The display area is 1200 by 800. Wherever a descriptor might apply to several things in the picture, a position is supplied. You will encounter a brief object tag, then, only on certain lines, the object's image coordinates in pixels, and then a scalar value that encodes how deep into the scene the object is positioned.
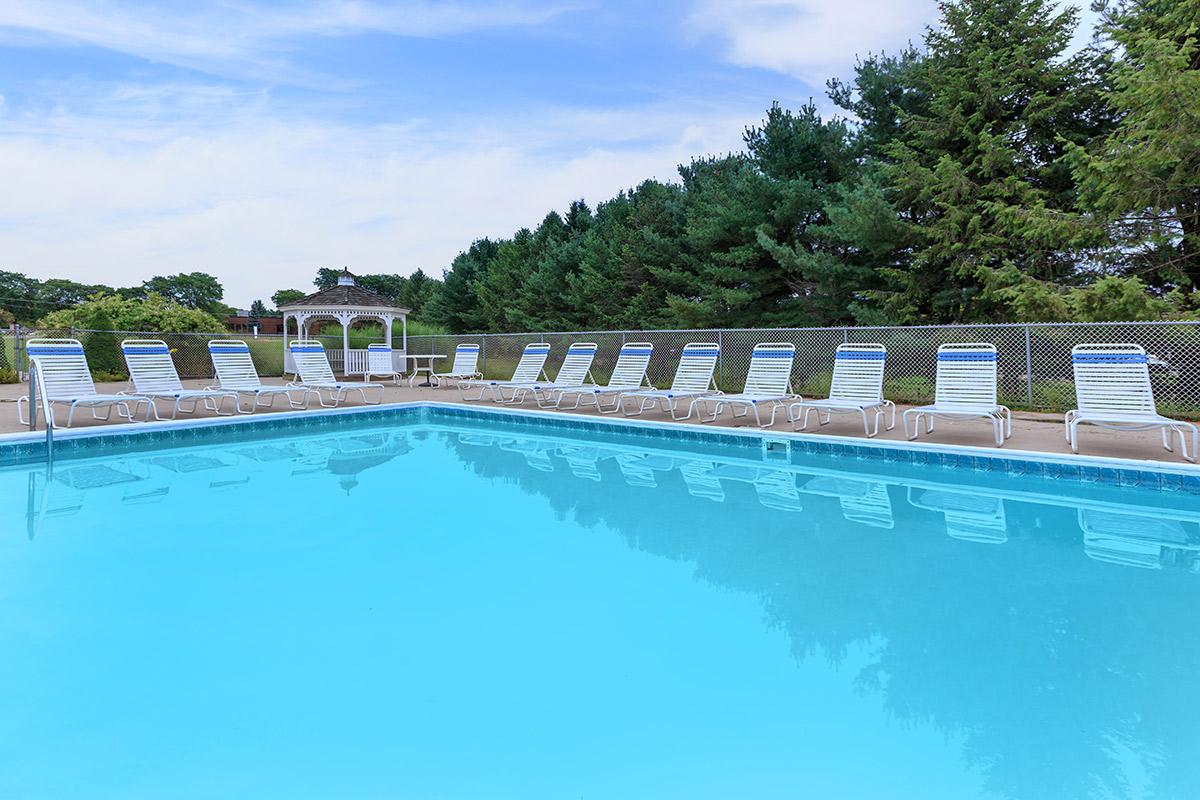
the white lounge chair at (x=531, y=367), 11.92
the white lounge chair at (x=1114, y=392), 6.25
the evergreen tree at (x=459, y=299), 29.70
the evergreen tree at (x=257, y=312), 65.69
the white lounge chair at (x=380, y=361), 15.41
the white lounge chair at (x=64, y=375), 8.21
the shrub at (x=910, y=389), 11.02
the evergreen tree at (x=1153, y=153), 9.21
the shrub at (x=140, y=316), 17.47
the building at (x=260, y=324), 65.04
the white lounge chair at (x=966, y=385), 7.13
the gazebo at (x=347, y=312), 16.80
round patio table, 15.31
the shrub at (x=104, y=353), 14.85
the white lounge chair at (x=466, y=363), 13.49
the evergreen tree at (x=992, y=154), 11.88
